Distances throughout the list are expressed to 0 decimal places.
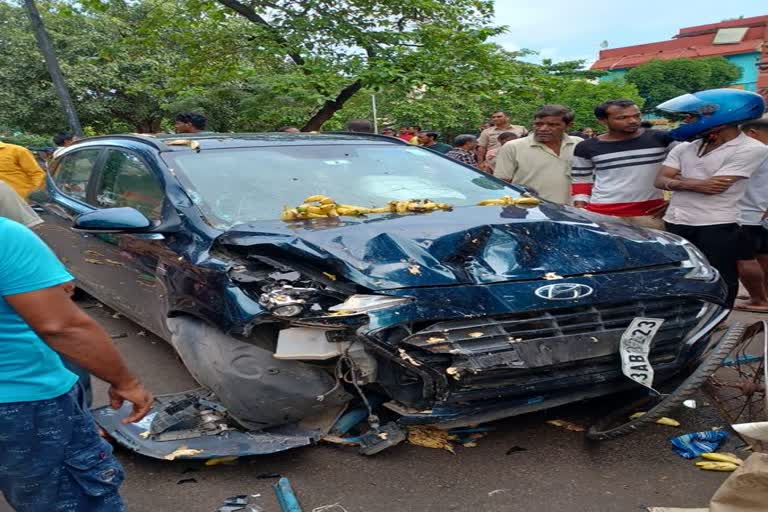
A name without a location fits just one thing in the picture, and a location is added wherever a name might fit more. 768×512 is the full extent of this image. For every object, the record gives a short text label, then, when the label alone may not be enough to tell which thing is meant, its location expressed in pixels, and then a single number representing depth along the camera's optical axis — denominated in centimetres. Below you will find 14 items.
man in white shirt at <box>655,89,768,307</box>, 378
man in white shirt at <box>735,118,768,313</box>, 484
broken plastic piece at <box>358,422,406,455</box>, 269
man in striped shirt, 422
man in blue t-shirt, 152
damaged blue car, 243
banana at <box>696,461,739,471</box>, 256
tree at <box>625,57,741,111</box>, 5066
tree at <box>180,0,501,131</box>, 872
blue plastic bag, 271
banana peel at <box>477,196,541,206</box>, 346
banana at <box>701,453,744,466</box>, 261
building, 6259
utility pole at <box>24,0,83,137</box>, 837
